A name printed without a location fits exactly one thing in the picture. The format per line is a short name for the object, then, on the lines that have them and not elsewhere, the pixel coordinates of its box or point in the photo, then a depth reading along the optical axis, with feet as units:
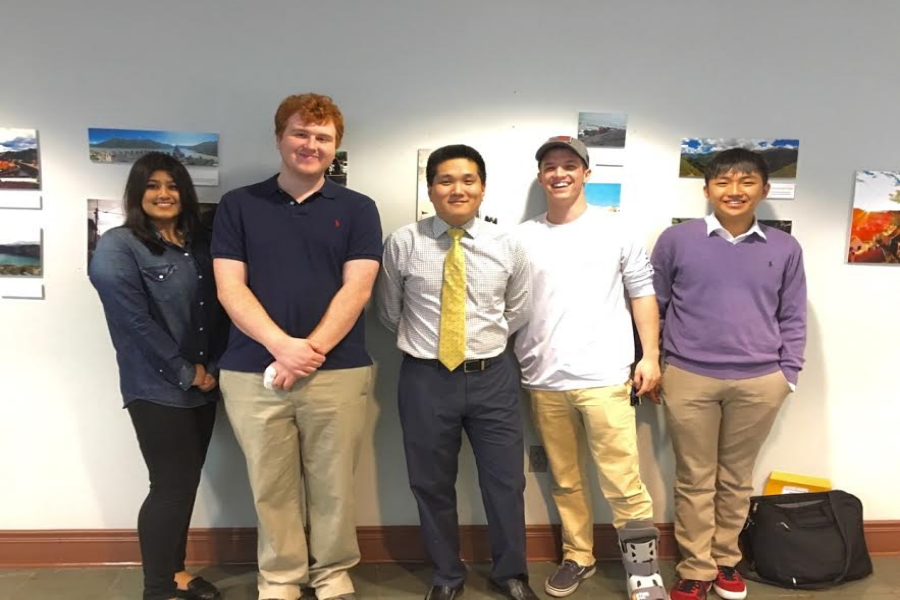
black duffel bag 7.38
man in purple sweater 6.95
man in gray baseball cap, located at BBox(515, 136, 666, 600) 6.89
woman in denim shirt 6.10
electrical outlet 7.94
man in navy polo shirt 6.10
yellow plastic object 8.08
